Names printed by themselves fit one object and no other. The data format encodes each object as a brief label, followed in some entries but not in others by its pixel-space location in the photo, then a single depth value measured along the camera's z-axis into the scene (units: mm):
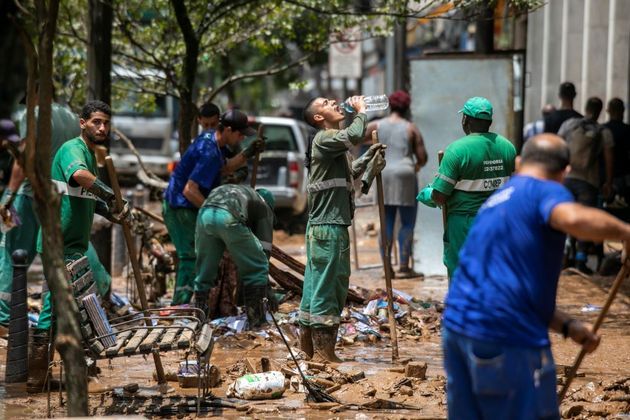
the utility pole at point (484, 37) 22456
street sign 38249
